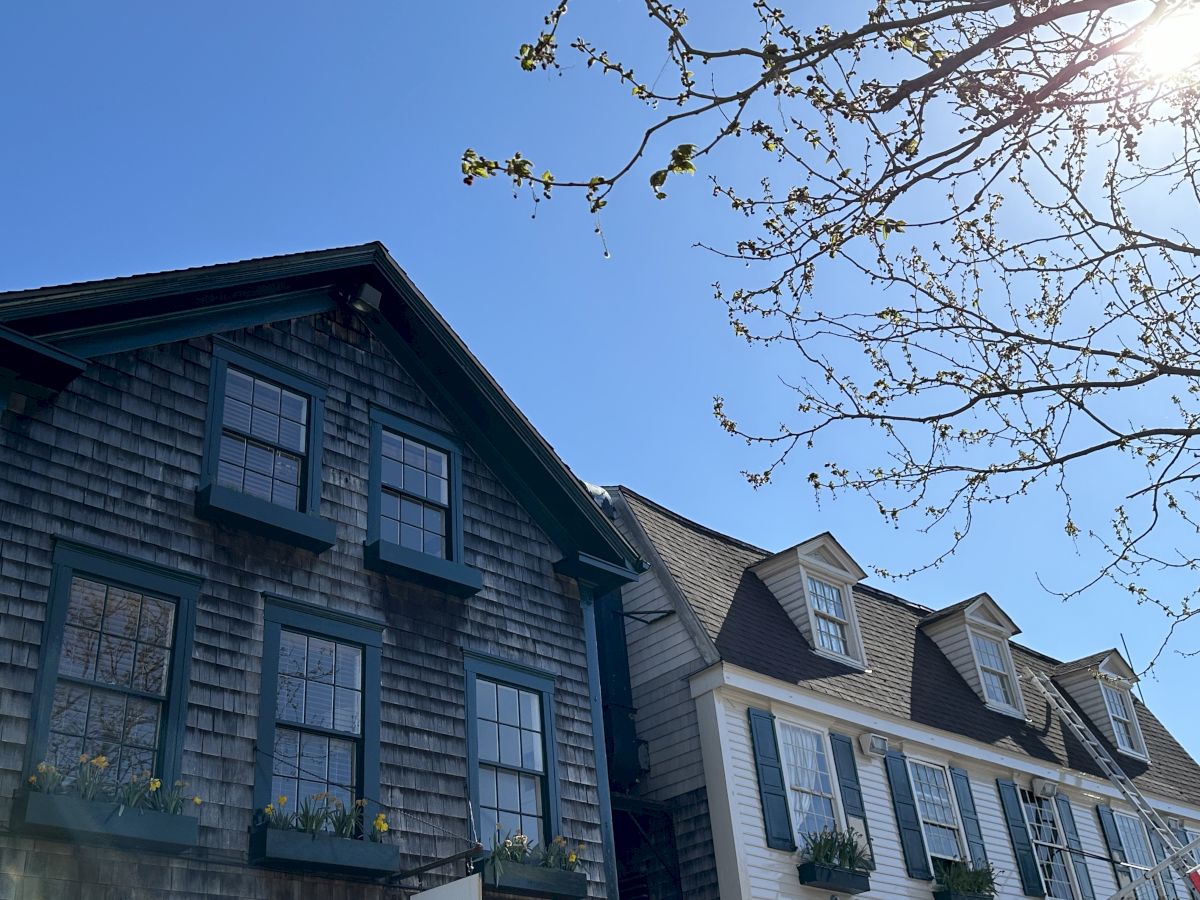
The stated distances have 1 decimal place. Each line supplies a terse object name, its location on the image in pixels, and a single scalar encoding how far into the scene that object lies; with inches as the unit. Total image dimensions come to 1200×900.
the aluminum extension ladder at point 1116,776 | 857.5
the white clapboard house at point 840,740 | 609.6
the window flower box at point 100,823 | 343.6
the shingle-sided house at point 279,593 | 378.3
